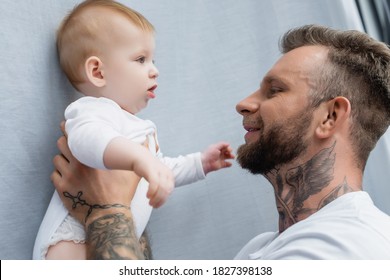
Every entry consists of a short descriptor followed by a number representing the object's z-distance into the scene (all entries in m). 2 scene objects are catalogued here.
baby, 1.09
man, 1.17
